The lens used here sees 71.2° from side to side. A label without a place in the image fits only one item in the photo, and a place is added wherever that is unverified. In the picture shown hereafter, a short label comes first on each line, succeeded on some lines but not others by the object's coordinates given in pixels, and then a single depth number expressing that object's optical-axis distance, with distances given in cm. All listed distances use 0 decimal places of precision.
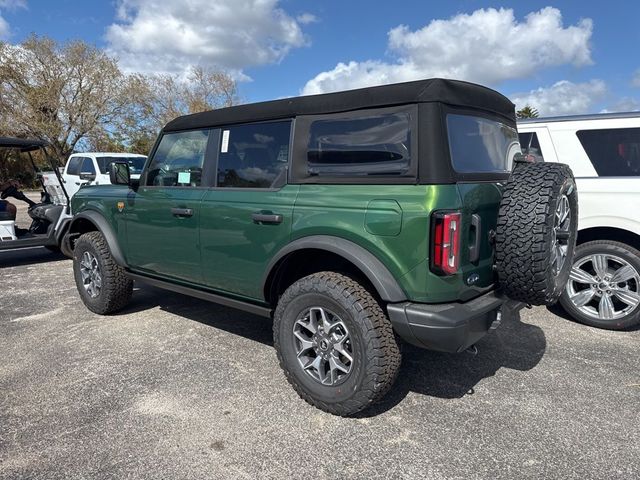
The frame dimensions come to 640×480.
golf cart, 684
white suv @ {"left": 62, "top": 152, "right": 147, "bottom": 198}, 1149
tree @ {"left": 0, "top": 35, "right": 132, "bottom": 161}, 2484
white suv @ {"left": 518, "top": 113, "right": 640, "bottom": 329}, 406
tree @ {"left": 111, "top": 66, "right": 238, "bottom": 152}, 2816
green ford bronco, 245
